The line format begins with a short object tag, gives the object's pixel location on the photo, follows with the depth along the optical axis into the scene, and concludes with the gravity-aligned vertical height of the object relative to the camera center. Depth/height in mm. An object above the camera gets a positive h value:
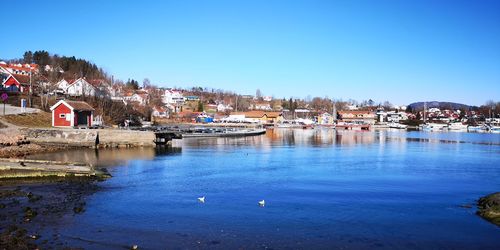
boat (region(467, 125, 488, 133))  135662 -2715
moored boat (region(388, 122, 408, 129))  139550 -1841
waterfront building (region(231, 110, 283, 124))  136750 +1186
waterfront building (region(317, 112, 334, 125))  153625 +326
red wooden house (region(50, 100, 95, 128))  52125 +678
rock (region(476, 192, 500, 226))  17544 -3635
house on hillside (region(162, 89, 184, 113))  156250 +7873
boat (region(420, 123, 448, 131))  137375 -2136
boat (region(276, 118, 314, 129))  128250 -1167
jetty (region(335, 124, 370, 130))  129375 -1871
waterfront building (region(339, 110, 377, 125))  159600 +1076
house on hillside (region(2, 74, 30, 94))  75125 +6036
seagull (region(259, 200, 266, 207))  19653 -3591
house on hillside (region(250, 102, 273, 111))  192625 +5563
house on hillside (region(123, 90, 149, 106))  104188 +5691
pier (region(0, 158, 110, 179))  23797 -2704
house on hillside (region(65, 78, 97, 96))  78938 +5578
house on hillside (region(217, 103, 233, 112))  165750 +4636
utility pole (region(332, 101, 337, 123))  156175 +1370
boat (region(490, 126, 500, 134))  127650 -2589
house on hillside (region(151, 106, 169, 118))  112750 +1984
